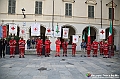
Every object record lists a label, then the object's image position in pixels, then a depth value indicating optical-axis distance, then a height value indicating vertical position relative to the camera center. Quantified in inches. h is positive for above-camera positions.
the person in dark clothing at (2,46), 343.3 -24.1
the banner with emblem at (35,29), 381.4 +46.1
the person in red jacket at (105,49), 381.2 -38.7
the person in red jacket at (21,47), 354.1 -28.5
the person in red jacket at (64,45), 396.9 -22.9
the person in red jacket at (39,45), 379.7 -22.0
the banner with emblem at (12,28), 409.4 +53.8
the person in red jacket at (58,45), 390.7 -22.6
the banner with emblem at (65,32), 404.3 +33.2
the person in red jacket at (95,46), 395.5 -27.1
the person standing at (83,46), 451.1 -31.3
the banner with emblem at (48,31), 413.5 +38.5
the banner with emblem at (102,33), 427.2 +33.0
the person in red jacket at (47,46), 381.0 -26.3
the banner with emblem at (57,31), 414.2 +40.9
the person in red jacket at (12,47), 352.6 -28.5
